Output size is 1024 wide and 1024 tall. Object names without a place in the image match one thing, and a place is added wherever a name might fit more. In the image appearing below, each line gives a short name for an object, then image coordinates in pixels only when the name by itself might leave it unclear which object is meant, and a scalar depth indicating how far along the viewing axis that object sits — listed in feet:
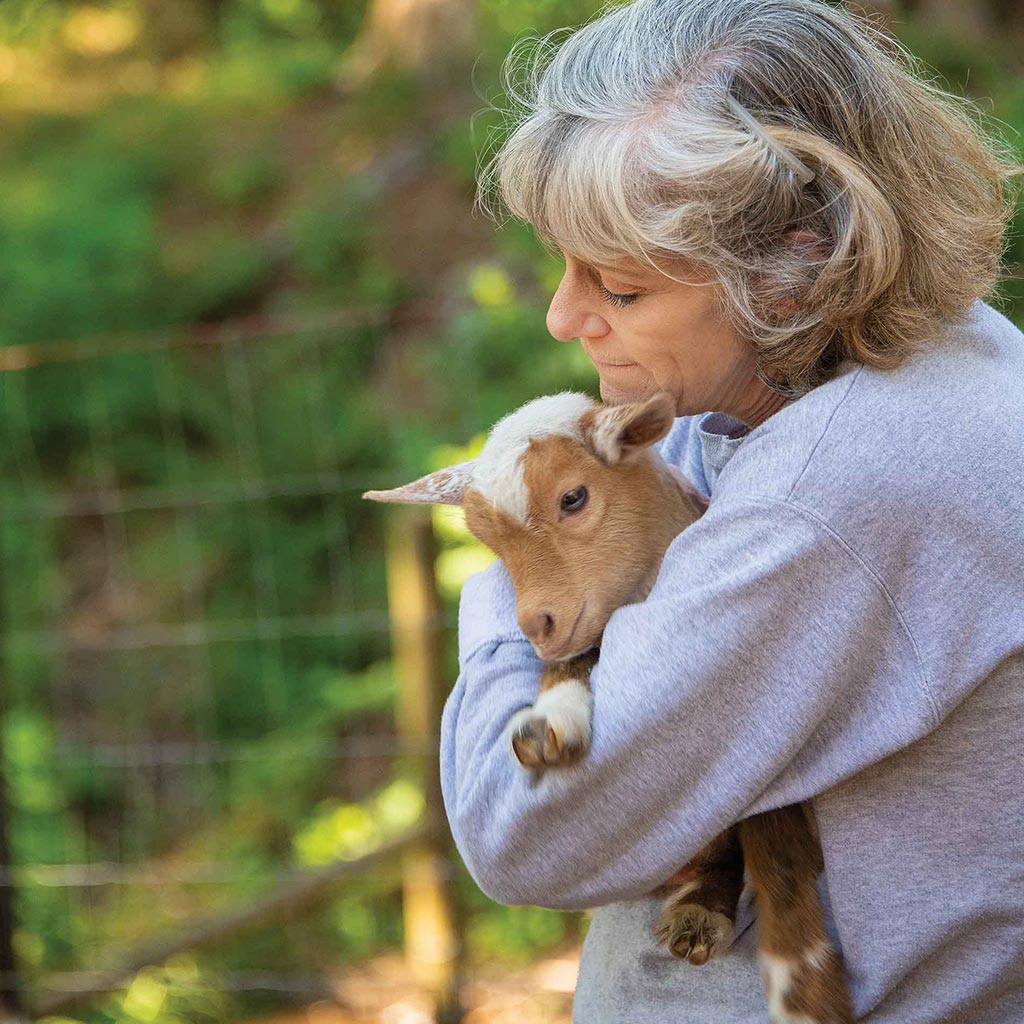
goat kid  5.12
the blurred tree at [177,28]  43.19
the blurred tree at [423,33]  31.22
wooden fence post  12.69
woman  4.64
